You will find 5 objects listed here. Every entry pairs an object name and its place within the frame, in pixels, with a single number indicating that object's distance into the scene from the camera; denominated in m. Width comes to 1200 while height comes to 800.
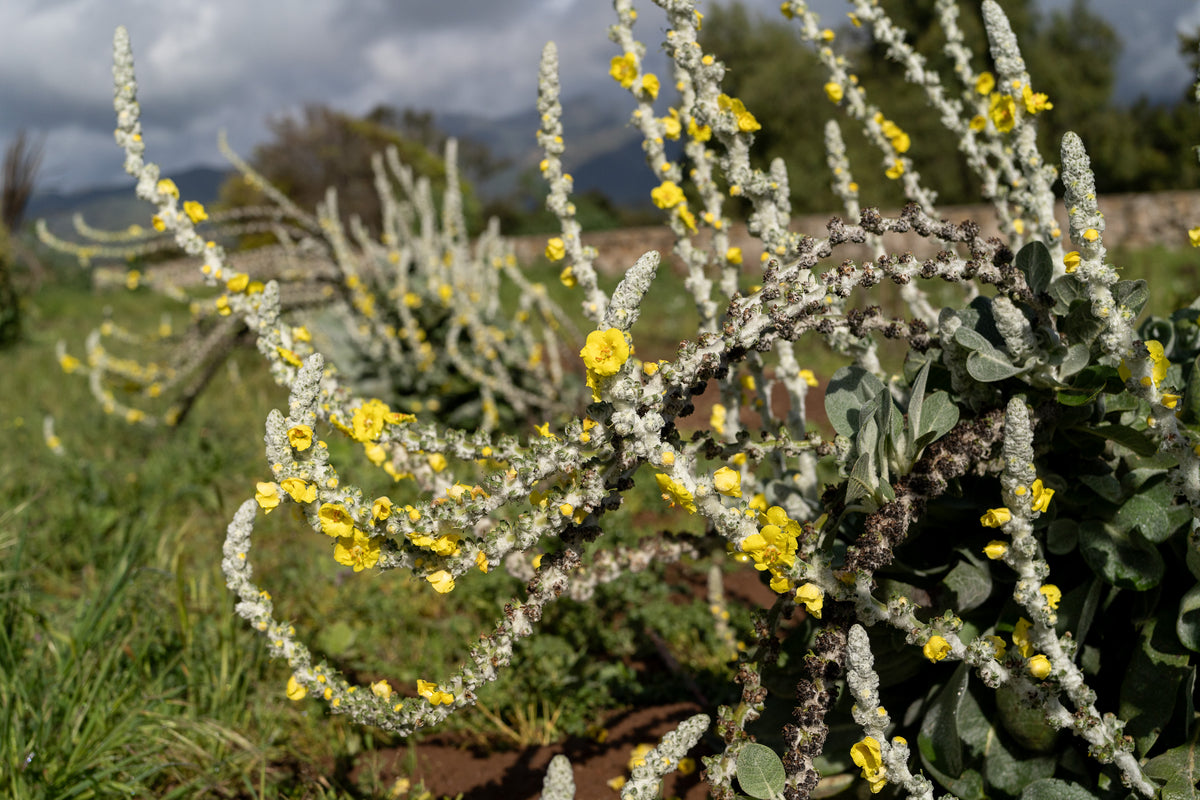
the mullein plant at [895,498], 1.26
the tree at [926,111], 19.47
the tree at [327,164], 22.16
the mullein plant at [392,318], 4.47
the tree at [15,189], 13.25
